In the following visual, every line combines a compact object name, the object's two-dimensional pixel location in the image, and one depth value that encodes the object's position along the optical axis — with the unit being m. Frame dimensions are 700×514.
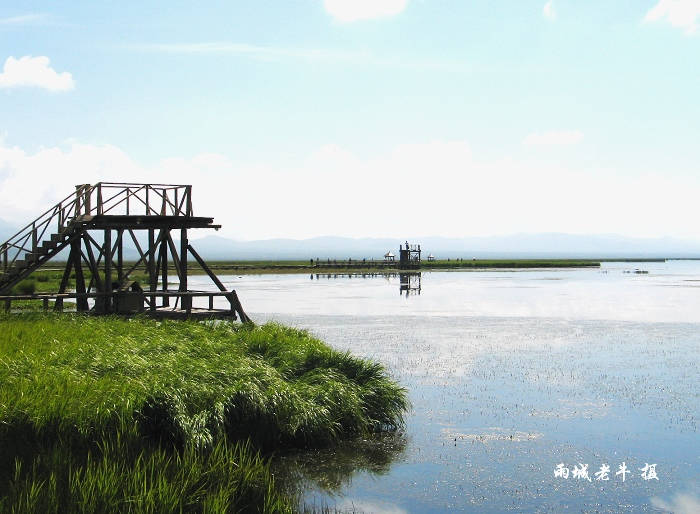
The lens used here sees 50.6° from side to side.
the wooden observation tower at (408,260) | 131.25
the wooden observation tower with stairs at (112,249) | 29.55
